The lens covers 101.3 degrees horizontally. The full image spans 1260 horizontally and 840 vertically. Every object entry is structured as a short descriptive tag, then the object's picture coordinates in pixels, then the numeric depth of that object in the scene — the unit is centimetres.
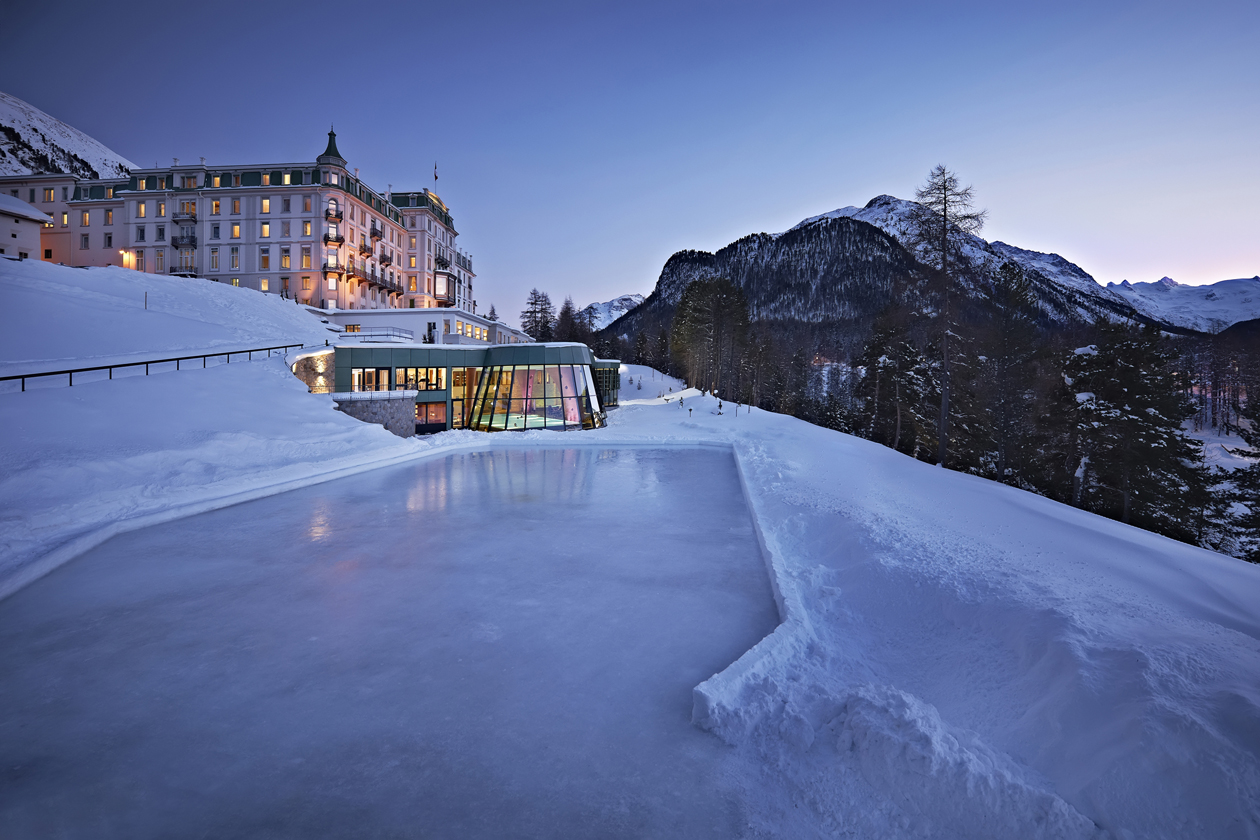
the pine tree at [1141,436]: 2186
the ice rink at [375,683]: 362
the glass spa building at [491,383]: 2952
